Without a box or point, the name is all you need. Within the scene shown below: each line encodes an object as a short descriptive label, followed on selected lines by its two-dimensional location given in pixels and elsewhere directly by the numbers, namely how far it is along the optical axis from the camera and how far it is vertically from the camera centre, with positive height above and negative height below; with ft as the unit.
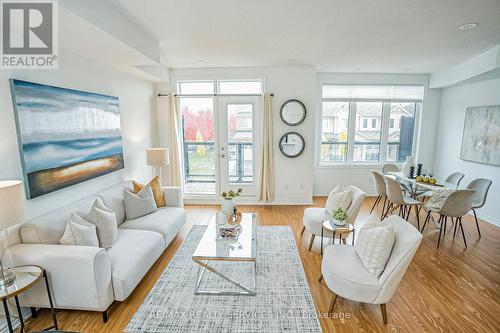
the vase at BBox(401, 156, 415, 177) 14.29 -1.86
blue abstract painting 7.16 +0.03
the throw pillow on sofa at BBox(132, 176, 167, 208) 11.91 -2.82
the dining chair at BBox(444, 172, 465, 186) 13.72 -2.53
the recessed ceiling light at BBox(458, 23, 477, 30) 8.97 +4.05
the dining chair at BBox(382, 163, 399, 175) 16.33 -2.25
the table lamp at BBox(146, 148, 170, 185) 13.56 -1.18
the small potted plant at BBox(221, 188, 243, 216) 9.95 -2.79
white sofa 6.38 -3.74
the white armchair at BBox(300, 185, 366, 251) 10.09 -3.57
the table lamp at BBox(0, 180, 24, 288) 5.30 -1.64
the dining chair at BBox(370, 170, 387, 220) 14.06 -2.82
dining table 11.67 -2.61
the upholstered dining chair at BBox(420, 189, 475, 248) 10.65 -3.10
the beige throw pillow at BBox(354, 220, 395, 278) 6.61 -3.15
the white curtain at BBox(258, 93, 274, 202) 15.70 -1.28
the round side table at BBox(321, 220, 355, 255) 8.95 -3.48
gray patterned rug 6.71 -5.19
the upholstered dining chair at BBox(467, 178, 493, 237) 12.00 -2.77
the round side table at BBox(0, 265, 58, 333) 5.41 -3.45
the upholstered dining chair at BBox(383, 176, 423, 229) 12.57 -3.17
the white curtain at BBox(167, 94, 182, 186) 15.85 -0.48
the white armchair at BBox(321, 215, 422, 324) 6.22 -3.84
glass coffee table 7.64 -3.79
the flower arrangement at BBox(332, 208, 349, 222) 9.11 -3.01
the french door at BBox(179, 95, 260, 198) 16.20 -0.63
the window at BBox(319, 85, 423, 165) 17.97 +0.90
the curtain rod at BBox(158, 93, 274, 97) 15.90 +2.60
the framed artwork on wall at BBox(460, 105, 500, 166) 13.68 -0.07
